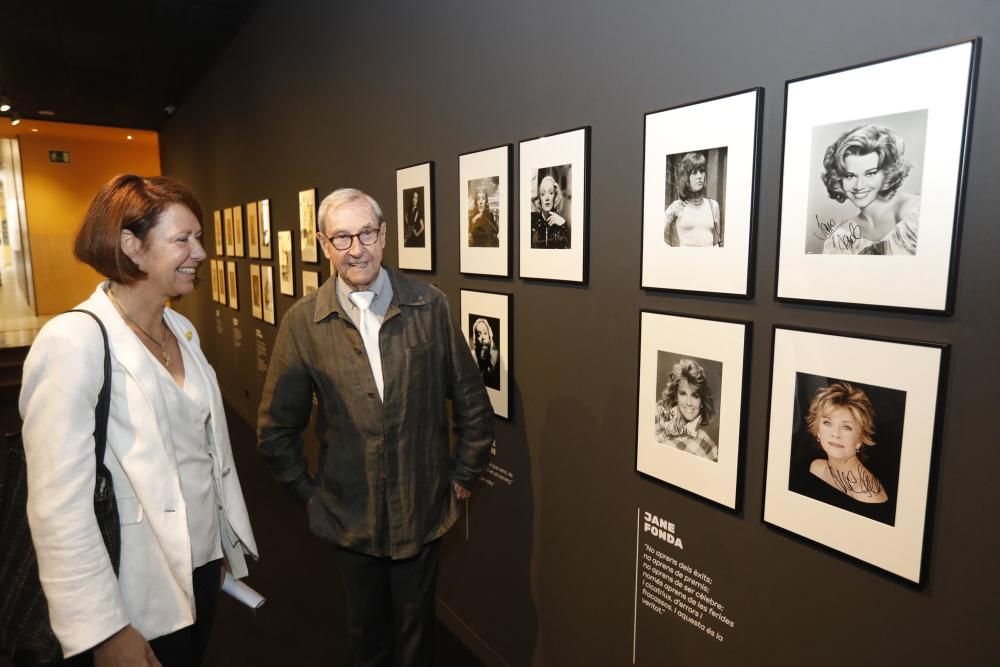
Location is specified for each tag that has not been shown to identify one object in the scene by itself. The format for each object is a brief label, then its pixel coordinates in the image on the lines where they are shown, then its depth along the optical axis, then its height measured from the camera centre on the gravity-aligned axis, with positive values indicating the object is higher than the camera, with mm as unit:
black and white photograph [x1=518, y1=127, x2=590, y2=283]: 2002 +149
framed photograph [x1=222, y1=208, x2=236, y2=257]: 6473 +142
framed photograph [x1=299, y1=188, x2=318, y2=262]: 4261 +170
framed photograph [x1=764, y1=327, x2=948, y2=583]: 1242 -425
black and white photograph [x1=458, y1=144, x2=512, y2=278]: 2354 +146
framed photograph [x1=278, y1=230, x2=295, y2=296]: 4781 -134
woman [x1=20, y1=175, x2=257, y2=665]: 1219 -459
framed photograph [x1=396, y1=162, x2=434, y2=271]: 2855 +155
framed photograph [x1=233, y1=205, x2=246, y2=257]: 6115 +155
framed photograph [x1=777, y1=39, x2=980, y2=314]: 1149 +145
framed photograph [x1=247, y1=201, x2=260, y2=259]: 5588 +125
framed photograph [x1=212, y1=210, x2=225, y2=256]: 7005 +154
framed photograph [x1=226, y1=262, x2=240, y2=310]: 6574 -446
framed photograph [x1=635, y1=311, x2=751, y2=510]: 1598 -429
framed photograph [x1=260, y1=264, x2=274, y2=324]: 5309 -389
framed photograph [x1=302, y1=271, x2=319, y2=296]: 4320 -250
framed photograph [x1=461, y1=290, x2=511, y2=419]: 2473 -377
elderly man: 1950 -575
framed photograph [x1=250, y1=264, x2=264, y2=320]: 5684 -455
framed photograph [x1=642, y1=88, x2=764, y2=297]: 1499 +144
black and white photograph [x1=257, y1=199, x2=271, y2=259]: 5249 +185
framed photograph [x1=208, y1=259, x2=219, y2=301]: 7458 -454
